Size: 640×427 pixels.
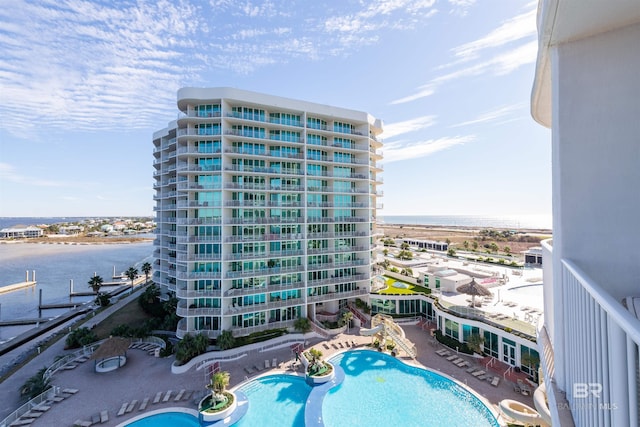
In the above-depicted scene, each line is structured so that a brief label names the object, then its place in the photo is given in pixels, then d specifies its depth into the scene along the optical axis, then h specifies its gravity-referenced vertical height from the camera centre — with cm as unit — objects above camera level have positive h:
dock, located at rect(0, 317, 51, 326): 3747 -1357
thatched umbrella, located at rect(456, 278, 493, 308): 2606 -699
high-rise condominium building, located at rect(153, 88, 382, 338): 2800 +76
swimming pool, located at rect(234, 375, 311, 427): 1752 -1257
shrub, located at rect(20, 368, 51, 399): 1958 -1174
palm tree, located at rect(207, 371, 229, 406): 1839 -1112
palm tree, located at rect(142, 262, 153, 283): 4656 -813
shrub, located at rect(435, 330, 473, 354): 2493 -1165
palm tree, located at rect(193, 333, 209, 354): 2444 -1092
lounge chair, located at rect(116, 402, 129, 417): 1795 -1229
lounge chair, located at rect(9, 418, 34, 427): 1714 -1230
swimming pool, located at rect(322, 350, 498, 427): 1717 -1231
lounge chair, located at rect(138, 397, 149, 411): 1848 -1231
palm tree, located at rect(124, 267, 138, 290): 4573 -879
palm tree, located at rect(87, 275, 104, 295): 4191 -951
